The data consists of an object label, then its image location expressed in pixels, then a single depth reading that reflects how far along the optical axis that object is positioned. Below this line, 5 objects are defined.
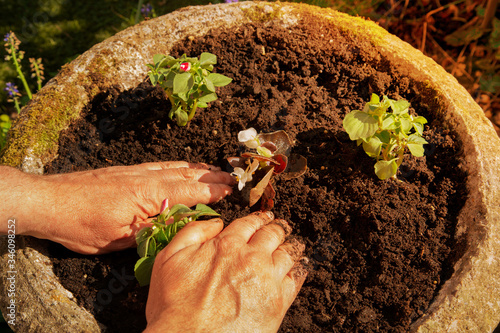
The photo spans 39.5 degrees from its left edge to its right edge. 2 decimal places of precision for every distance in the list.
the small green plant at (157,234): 0.55
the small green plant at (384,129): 0.57
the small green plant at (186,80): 0.59
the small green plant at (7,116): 0.69
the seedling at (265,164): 0.57
